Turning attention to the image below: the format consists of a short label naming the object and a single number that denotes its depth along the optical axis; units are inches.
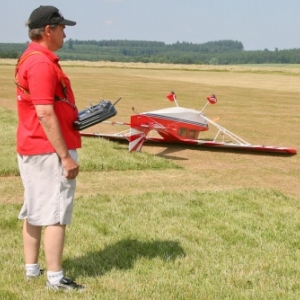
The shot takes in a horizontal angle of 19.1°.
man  263.9
